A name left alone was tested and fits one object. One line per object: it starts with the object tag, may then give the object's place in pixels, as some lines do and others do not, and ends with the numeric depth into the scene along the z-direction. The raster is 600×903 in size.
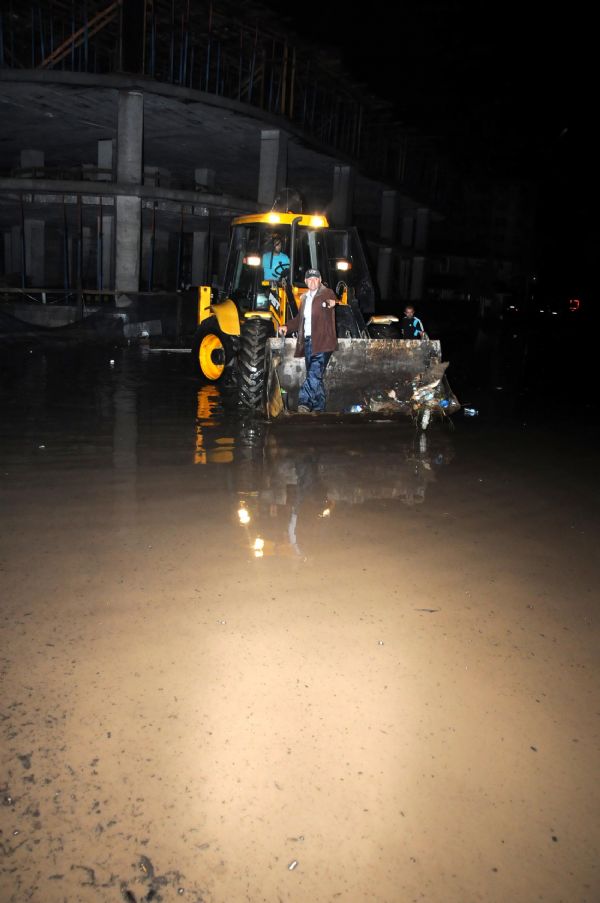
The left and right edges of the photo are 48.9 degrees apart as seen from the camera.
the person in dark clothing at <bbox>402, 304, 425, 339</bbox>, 10.93
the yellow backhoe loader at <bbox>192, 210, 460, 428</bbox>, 8.88
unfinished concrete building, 19.39
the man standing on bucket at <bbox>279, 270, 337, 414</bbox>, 8.25
